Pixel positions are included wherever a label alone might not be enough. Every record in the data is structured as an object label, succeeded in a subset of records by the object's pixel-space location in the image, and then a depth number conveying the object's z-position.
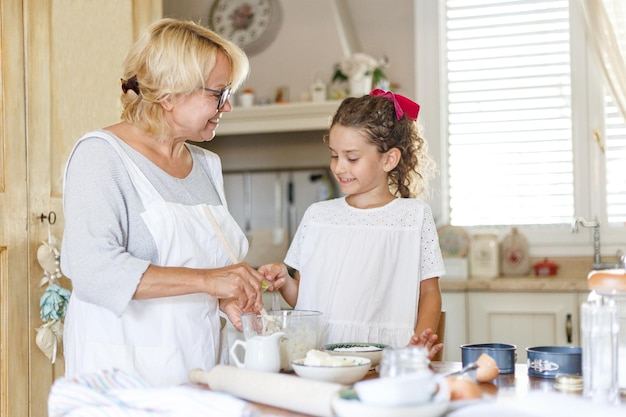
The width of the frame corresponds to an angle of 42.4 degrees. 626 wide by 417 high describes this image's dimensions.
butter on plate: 1.30
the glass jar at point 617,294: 1.28
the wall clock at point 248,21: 4.12
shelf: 3.81
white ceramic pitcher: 1.36
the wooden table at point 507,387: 1.17
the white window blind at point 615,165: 3.67
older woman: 1.54
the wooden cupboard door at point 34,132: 2.49
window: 3.72
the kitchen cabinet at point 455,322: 3.43
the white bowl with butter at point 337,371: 1.27
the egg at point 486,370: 1.32
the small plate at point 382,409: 1.02
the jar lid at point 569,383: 1.29
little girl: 1.94
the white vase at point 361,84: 3.78
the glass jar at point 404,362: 1.08
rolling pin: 1.12
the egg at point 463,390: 1.14
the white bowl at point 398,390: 1.03
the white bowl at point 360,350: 1.46
